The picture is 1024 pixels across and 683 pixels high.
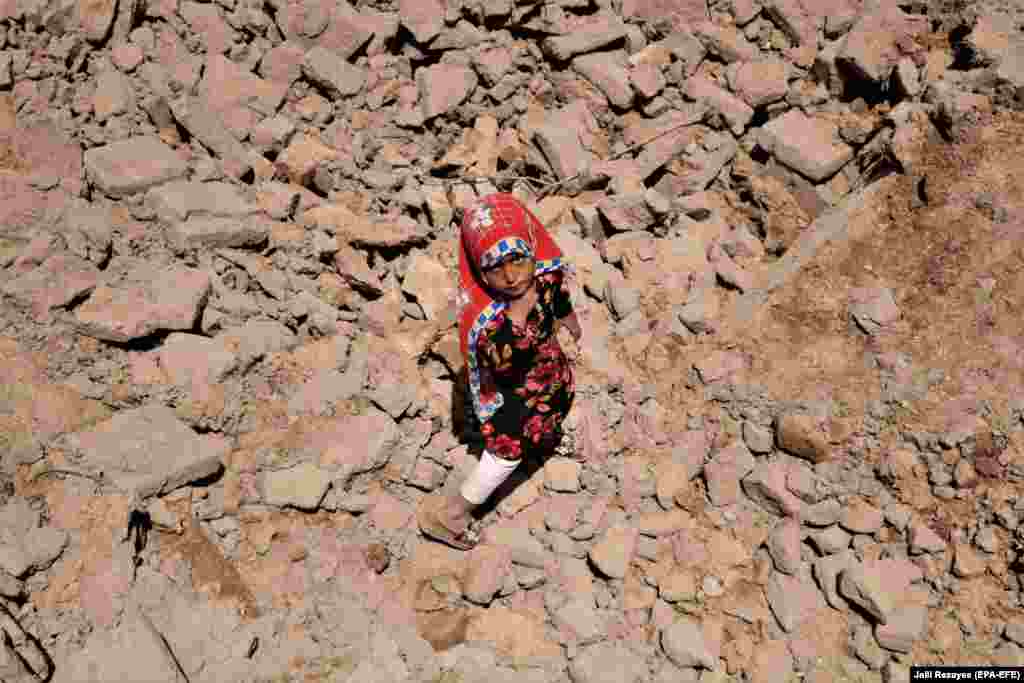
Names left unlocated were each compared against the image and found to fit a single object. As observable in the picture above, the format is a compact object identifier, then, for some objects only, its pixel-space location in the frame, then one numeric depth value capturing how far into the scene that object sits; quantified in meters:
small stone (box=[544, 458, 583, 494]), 3.74
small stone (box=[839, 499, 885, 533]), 3.35
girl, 2.89
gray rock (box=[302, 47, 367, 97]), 4.77
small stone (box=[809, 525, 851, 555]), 3.37
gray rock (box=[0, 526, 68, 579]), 2.94
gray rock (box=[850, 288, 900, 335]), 3.52
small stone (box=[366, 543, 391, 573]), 3.52
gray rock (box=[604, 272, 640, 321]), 4.10
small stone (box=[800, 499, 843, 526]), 3.41
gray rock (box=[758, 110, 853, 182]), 4.32
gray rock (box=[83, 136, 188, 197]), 3.94
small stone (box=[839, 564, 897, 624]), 3.16
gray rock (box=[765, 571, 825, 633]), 3.30
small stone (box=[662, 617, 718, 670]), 3.25
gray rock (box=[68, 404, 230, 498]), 3.29
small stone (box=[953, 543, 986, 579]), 3.14
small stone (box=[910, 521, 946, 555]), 3.22
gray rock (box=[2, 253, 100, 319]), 3.40
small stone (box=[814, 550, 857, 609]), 3.33
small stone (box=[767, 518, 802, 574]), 3.39
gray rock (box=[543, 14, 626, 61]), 4.96
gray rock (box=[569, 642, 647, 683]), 3.26
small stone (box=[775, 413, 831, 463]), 3.46
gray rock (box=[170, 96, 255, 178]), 4.37
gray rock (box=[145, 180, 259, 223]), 3.93
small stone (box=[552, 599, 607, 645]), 3.37
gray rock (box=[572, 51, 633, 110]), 4.85
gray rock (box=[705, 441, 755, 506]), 3.59
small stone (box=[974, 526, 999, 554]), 3.13
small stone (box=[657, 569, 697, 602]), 3.42
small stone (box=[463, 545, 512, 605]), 3.46
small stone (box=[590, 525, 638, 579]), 3.49
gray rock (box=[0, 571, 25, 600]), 2.90
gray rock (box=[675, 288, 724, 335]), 3.95
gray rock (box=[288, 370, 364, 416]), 3.72
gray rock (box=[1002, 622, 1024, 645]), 3.03
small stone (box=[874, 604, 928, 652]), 3.14
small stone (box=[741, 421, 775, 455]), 3.59
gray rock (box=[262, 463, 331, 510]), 3.50
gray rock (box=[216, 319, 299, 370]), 3.71
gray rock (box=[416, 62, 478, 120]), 4.84
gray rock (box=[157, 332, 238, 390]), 3.56
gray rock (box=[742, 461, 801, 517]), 3.46
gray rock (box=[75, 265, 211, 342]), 3.48
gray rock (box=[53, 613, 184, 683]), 2.86
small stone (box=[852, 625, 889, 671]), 3.18
